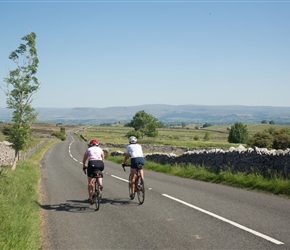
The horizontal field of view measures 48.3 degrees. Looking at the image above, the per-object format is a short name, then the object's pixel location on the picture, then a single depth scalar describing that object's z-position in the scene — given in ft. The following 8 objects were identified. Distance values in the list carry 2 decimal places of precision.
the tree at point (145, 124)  405.39
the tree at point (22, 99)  79.41
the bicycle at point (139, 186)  33.99
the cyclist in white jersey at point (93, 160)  32.80
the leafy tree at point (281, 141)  217.68
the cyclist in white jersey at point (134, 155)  35.04
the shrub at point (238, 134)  355.15
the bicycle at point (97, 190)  31.99
